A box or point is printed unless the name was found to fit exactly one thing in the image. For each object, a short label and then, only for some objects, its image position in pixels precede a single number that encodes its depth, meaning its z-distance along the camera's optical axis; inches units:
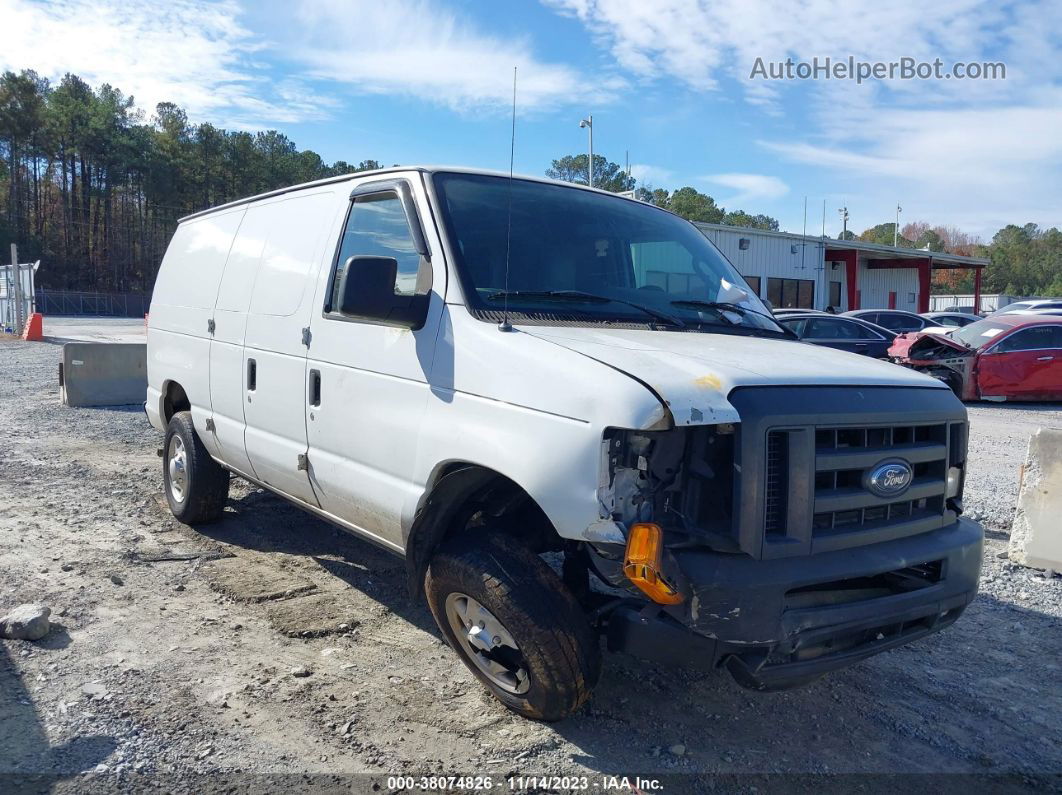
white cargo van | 111.1
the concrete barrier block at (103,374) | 457.7
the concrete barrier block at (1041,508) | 214.5
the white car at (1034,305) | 1154.7
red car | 581.0
